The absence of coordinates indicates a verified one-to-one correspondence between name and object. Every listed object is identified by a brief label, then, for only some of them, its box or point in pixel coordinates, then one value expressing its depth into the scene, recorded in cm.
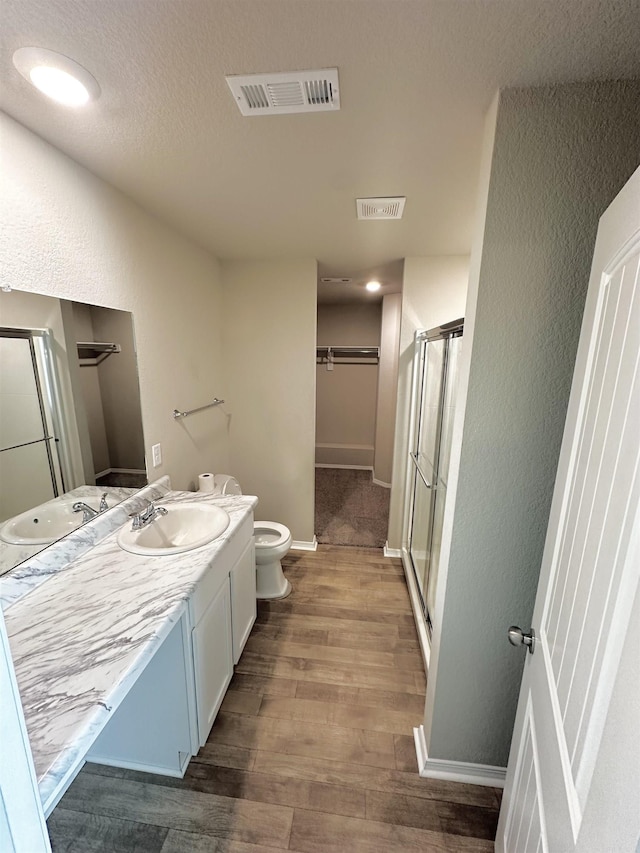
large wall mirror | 116
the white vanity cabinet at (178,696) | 127
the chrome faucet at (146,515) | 157
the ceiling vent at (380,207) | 165
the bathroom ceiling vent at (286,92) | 95
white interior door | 54
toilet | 230
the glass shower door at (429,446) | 191
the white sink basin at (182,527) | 160
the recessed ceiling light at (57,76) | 87
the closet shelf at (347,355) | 480
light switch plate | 190
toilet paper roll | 227
